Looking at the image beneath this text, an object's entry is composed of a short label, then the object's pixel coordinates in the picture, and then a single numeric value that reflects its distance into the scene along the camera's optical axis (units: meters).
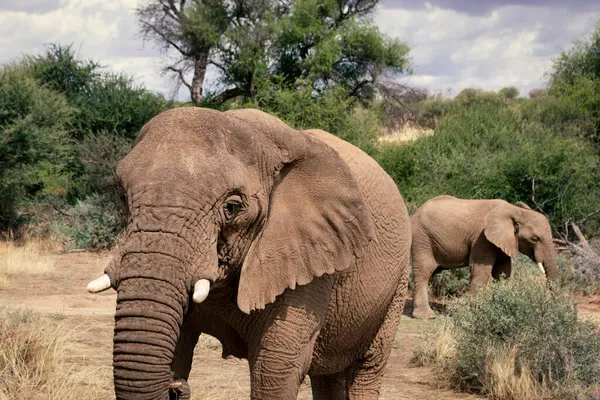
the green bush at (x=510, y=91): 58.94
